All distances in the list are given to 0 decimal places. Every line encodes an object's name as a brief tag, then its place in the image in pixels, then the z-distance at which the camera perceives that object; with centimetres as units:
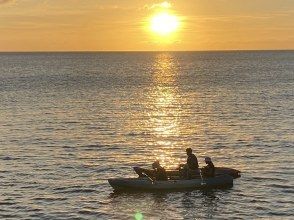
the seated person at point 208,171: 3859
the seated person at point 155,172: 3822
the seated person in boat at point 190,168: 3843
